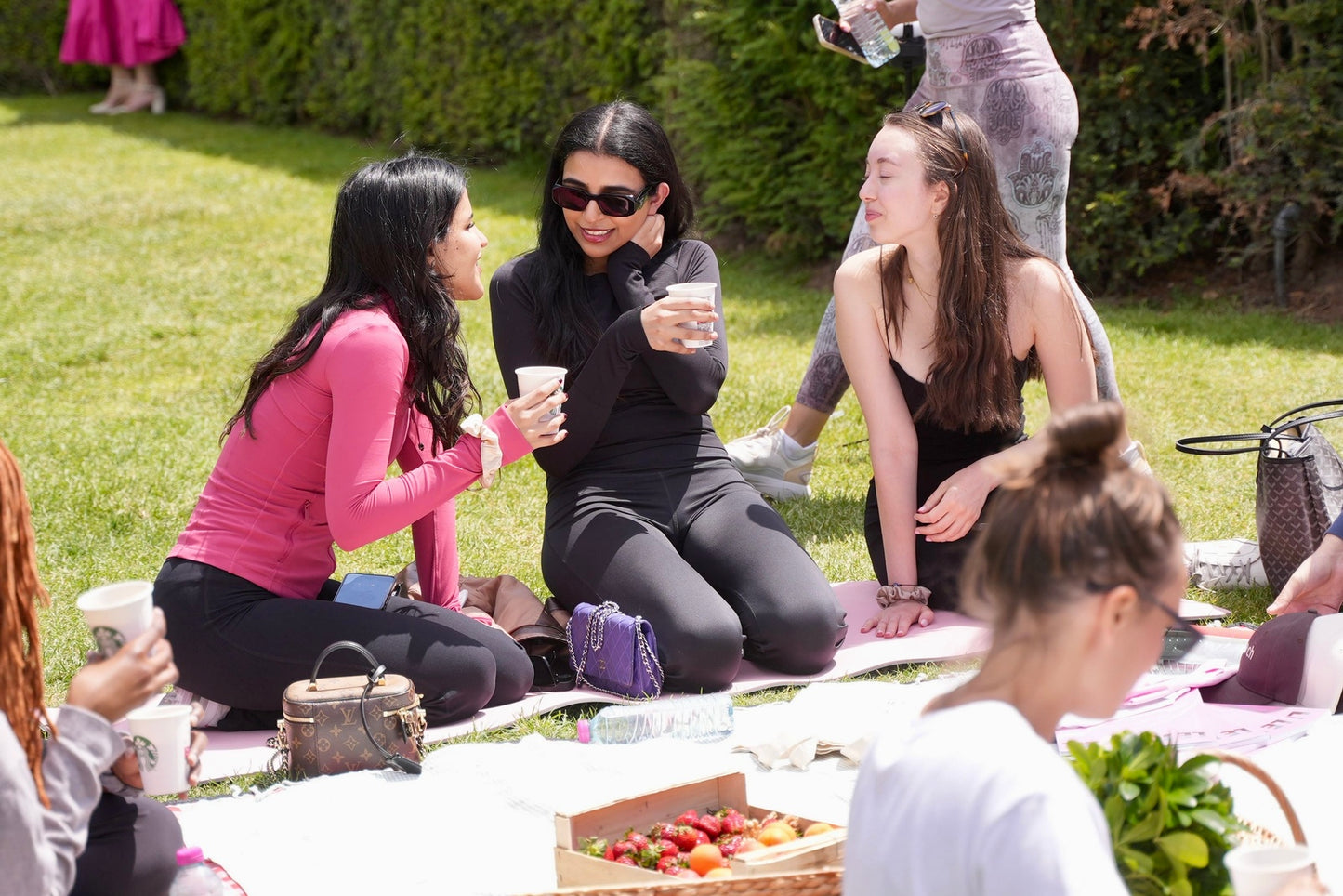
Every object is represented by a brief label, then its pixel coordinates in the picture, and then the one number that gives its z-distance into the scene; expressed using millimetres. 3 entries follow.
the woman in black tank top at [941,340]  4203
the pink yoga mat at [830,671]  3576
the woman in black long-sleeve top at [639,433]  3992
